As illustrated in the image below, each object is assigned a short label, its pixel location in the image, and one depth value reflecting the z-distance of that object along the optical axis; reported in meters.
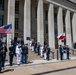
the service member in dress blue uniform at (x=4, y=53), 6.34
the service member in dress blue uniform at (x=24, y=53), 8.26
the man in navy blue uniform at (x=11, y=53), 7.44
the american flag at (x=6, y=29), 7.05
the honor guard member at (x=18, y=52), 7.84
